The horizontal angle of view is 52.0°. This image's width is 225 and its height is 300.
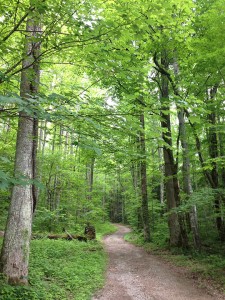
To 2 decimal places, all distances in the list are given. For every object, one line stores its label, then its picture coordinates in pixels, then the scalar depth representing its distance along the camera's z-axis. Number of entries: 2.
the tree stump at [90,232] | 14.84
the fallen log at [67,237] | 12.83
